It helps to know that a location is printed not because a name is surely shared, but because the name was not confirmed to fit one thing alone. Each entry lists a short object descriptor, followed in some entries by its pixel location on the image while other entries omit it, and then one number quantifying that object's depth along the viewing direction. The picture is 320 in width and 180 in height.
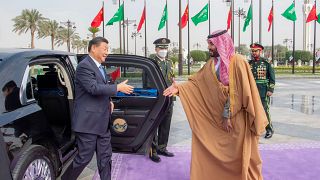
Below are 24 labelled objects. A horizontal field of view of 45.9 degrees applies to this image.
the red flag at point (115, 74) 4.63
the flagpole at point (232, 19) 31.48
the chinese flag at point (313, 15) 27.26
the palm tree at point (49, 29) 62.22
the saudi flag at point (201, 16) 27.75
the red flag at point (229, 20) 32.78
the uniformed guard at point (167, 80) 5.41
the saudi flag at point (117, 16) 26.78
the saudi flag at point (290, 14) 27.51
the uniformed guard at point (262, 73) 6.27
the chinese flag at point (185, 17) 30.15
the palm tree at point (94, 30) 51.54
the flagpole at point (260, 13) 34.83
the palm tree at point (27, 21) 58.94
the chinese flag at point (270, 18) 31.98
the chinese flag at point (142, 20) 31.47
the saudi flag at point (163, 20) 29.59
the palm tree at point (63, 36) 73.22
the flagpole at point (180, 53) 29.37
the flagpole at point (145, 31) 44.39
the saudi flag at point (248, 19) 30.90
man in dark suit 3.40
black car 2.77
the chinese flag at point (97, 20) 25.37
